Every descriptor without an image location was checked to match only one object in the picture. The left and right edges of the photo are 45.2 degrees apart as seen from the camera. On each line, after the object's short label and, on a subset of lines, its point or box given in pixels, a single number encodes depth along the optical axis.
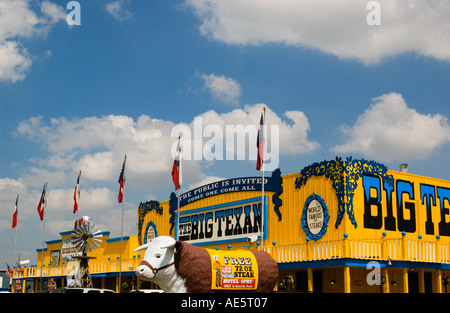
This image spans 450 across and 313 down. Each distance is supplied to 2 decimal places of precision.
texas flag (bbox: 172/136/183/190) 33.47
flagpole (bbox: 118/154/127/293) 38.53
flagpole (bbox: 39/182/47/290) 48.88
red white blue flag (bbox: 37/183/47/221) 48.69
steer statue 17.02
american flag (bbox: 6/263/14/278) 56.22
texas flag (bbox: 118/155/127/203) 38.47
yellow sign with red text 17.82
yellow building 24.06
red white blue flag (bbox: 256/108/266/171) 28.06
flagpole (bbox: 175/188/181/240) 35.50
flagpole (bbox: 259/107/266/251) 28.11
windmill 35.78
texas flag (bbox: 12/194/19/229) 55.70
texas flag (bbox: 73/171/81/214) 46.06
